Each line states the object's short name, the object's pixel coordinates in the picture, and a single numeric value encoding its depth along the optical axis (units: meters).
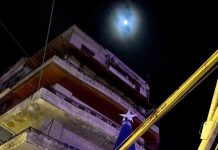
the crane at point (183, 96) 8.92
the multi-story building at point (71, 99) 25.08
